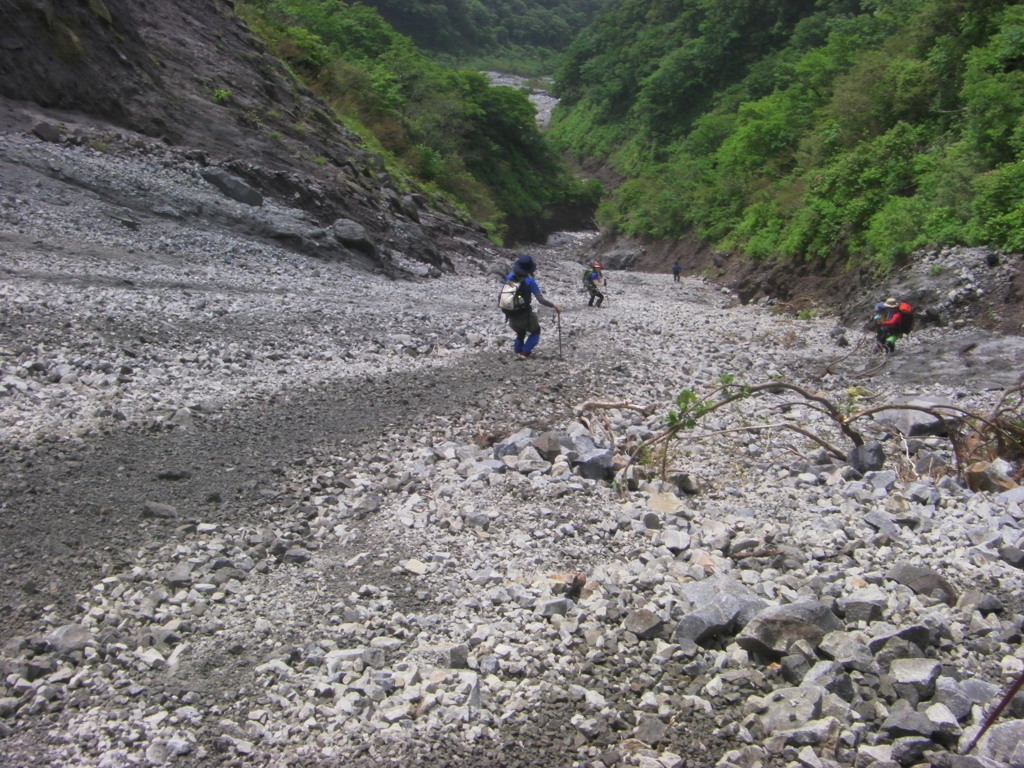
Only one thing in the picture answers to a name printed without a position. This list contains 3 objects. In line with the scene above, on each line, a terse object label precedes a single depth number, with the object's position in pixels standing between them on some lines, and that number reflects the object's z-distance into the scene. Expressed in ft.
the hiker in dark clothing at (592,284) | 59.72
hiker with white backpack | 32.35
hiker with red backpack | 38.65
